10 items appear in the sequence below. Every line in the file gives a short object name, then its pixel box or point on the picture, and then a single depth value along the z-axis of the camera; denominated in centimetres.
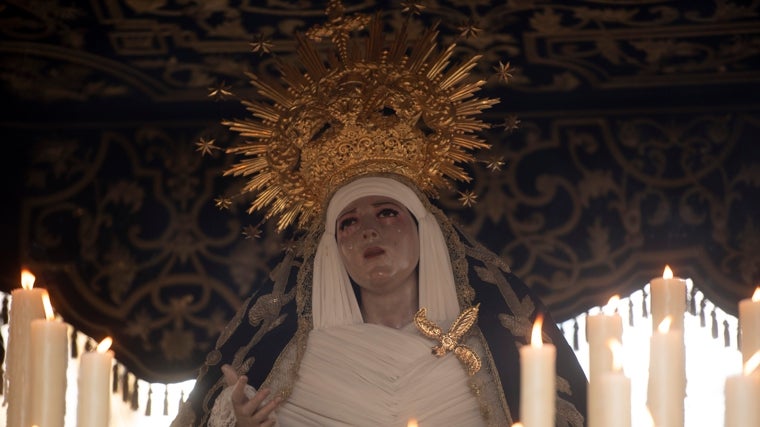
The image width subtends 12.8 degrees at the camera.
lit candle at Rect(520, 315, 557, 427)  364
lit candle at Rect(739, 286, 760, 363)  386
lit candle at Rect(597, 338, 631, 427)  353
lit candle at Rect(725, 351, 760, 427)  348
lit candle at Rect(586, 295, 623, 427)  385
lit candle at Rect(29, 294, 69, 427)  370
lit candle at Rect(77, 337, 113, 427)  366
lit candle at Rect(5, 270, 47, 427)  407
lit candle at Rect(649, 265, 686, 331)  407
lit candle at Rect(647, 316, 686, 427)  363
